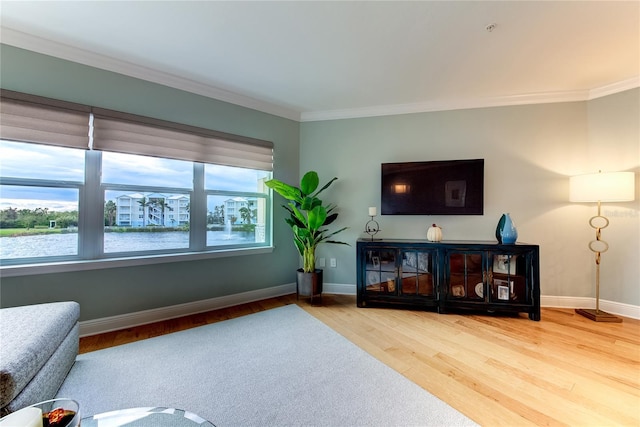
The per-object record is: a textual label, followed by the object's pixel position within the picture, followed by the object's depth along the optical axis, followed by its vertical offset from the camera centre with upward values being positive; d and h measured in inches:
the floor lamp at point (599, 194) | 95.7 +11.0
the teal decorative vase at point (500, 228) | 106.9 -2.9
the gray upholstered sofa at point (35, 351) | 43.8 -26.8
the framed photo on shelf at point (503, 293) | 104.4 -29.0
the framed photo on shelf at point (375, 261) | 116.3 -18.7
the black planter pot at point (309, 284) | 120.1 -30.4
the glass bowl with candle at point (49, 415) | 30.0 -25.4
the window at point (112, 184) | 79.6 +11.7
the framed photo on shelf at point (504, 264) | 104.4 -17.2
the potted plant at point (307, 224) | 117.7 -2.4
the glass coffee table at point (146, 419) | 37.9 -30.4
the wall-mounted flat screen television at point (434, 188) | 117.1 +15.3
